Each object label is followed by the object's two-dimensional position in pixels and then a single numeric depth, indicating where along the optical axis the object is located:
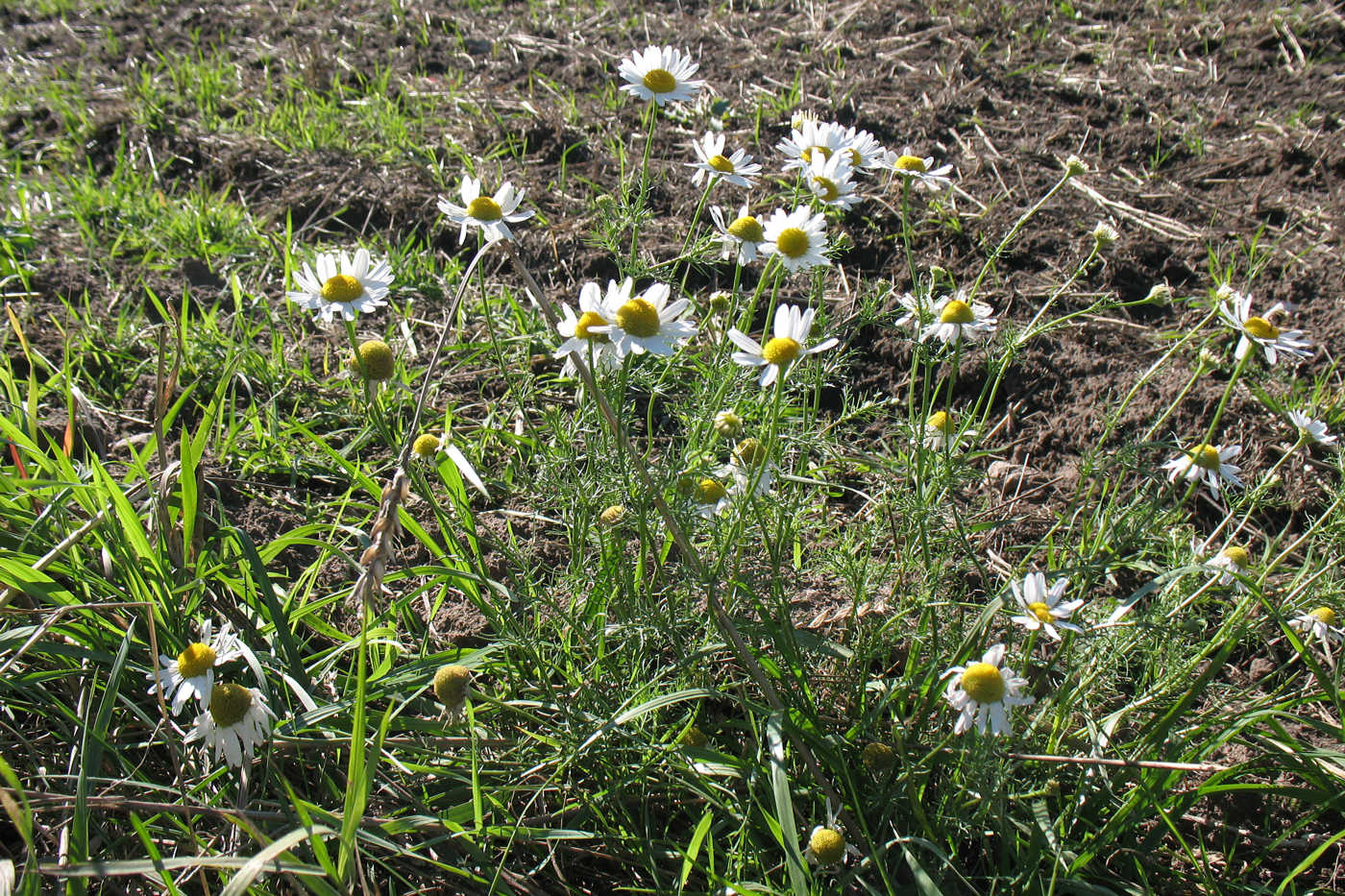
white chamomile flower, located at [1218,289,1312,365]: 0.53
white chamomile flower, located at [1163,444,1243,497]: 0.56
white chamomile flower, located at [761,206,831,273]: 0.54
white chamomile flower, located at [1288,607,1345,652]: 0.53
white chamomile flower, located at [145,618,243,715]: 0.51
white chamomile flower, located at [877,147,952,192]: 0.60
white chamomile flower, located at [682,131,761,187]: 0.60
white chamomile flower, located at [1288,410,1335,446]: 0.55
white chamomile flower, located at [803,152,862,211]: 0.57
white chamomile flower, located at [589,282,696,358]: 0.50
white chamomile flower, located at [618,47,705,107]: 0.63
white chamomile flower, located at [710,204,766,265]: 0.56
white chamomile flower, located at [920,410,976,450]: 0.55
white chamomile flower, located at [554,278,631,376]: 0.50
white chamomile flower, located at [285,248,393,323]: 0.52
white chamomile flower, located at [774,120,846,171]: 0.60
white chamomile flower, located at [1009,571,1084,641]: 0.49
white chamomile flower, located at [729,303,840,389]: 0.51
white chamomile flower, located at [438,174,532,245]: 0.57
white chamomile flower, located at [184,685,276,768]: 0.50
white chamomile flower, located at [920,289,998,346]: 0.56
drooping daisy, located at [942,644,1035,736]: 0.49
